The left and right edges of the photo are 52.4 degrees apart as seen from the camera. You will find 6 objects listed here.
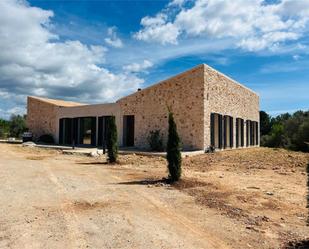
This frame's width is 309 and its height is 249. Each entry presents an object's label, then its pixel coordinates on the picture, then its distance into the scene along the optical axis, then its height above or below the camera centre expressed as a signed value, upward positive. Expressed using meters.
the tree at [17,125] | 41.72 +1.28
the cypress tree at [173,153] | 9.03 -0.48
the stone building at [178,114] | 19.05 +1.57
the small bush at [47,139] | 27.36 -0.36
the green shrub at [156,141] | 19.33 -0.29
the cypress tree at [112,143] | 14.18 -0.33
